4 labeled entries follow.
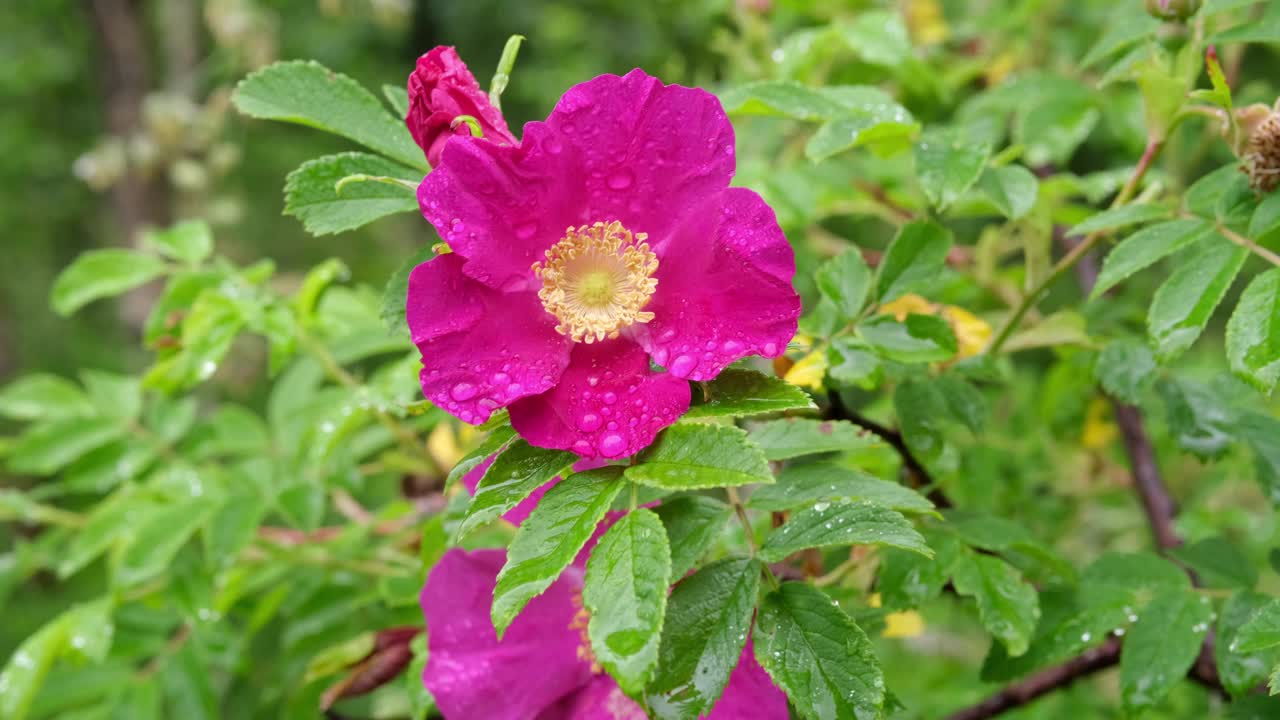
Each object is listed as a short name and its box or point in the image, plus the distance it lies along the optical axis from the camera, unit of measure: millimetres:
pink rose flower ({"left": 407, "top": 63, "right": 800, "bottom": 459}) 349
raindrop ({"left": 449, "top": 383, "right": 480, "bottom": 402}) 350
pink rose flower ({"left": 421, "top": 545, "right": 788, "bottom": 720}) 397
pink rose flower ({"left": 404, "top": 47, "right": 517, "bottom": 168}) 356
